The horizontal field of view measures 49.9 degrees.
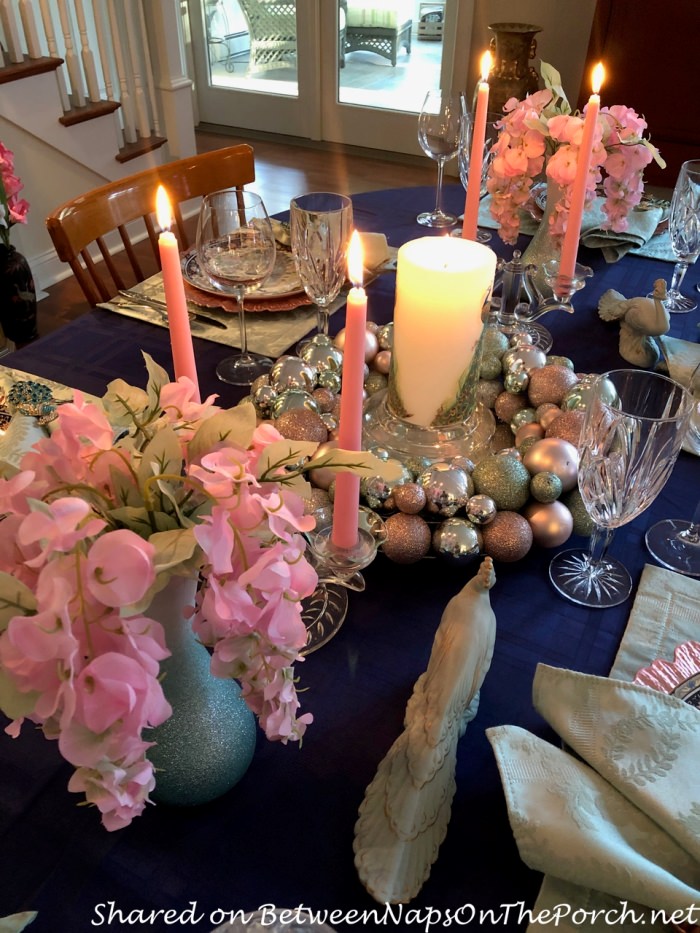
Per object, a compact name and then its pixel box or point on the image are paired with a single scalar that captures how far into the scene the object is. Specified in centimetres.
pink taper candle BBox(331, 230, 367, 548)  48
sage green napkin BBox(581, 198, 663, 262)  126
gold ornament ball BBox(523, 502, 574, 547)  69
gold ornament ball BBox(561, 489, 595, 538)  71
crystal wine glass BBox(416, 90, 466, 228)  137
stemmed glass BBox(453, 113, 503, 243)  124
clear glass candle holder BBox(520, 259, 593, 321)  89
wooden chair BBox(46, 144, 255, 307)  118
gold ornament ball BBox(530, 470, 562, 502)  69
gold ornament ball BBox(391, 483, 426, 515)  67
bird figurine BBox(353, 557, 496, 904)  46
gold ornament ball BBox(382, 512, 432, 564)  66
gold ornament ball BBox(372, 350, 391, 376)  89
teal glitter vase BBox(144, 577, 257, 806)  46
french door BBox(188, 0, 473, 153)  360
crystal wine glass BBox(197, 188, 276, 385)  88
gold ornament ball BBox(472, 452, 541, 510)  68
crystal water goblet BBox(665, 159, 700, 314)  106
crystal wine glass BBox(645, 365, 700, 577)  70
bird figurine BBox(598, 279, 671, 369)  95
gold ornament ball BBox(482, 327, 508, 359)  86
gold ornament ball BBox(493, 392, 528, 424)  83
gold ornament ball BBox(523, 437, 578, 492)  70
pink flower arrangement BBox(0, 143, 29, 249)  194
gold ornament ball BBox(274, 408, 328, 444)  74
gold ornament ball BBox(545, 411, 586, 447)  75
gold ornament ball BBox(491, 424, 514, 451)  82
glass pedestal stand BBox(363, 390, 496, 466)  76
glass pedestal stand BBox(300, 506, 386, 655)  56
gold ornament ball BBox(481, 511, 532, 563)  67
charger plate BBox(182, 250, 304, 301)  108
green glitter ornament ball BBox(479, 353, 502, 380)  85
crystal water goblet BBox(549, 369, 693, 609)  58
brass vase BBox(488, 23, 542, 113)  310
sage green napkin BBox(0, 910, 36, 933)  43
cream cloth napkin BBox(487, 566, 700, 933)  43
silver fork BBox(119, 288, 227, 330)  106
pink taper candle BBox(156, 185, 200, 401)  55
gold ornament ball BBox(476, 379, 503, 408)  85
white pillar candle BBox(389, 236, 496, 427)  67
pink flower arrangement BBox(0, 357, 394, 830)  33
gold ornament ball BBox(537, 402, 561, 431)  78
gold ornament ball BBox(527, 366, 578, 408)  81
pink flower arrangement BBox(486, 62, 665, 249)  96
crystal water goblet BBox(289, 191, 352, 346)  85
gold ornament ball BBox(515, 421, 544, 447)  78
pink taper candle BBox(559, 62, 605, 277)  85
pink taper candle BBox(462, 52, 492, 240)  86
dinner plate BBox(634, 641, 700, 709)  55
